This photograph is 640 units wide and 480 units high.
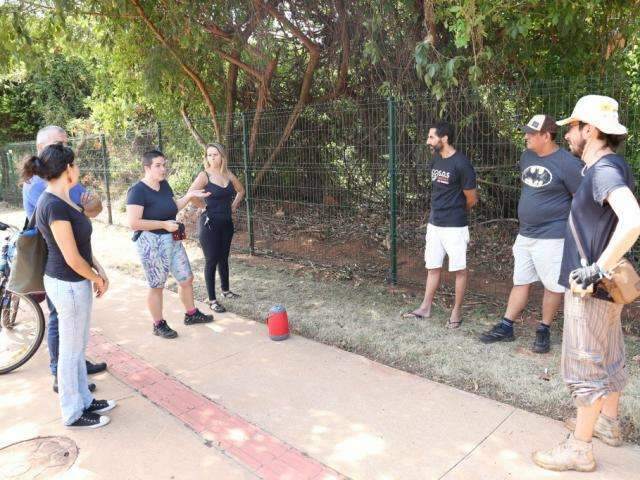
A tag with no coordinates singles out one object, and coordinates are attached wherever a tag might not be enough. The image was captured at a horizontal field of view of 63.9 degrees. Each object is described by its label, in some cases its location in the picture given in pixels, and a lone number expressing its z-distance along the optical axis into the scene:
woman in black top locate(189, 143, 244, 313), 5.46
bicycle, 4.32
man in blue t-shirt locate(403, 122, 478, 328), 4.62
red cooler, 4.80
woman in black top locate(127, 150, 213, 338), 4.53
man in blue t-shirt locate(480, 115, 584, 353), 3.88
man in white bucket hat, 2.51
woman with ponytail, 3.11
